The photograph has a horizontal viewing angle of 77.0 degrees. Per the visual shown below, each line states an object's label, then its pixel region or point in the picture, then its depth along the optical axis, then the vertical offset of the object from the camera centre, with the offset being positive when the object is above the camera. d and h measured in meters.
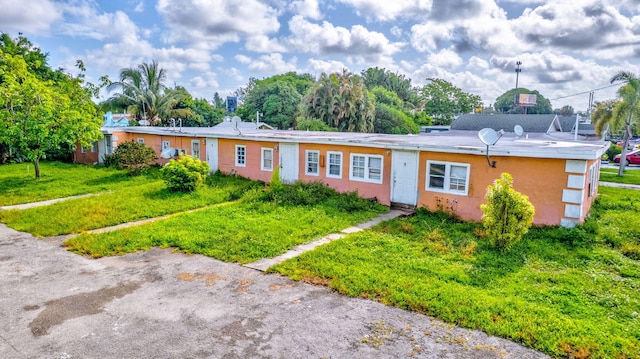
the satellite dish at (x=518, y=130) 17.83 +0.19
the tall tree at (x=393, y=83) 60.97 +7.65
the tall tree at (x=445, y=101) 59.12 +4.72
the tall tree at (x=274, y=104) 45.56 +3.09
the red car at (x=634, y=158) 30.98 -1.66
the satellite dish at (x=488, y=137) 11.55 -0.08
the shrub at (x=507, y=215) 9.05 -1.82
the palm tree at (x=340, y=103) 32.50 +2.37
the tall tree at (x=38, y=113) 17.47 +0.62
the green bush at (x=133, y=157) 20.41 -1.44
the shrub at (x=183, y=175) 15.36 -1.73
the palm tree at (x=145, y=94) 33.09 +2.91
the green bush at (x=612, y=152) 34.84 -1.40
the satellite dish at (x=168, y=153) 21.25 -1.26
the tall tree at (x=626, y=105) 22.84 +1.77
